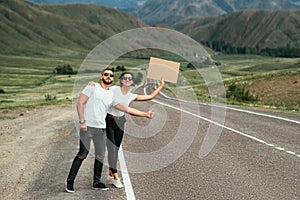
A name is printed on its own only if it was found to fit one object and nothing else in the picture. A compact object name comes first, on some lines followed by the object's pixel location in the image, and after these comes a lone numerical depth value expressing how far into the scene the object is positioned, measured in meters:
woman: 8.14
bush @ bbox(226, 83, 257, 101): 42.53
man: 7.87
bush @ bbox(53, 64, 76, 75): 131.38
